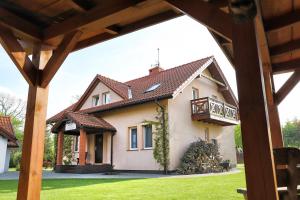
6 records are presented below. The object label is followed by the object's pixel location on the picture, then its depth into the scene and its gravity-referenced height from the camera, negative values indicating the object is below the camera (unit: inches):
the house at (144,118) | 587.5 +97.5
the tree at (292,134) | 1878.7 +174.4
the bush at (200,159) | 553.0 +3.3
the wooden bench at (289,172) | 95.4 -4.2
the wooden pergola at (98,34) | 70.6 +54.9
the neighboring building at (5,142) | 644.7 +53.4
